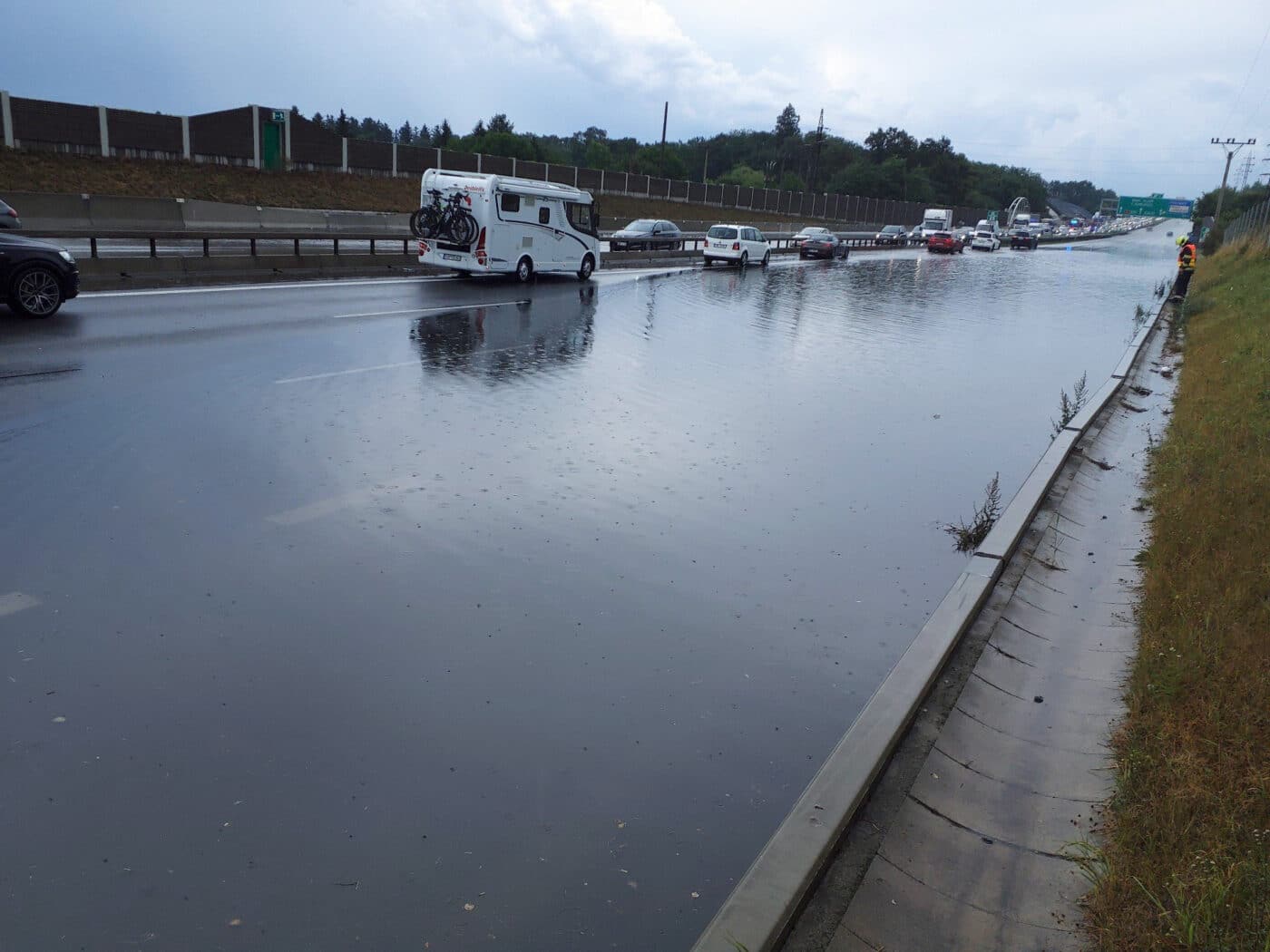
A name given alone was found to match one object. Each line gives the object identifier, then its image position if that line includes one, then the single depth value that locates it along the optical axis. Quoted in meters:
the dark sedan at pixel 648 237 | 39.87
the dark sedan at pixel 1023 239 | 81.94
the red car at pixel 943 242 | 64.19
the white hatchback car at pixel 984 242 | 72.12
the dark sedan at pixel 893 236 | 67.56
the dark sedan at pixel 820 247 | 49.00
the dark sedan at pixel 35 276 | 13.45
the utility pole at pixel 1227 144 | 99.14
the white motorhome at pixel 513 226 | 23.80
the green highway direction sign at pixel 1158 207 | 131.12
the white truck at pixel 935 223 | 72.69
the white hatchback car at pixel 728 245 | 39.06
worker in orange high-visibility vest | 29.39
